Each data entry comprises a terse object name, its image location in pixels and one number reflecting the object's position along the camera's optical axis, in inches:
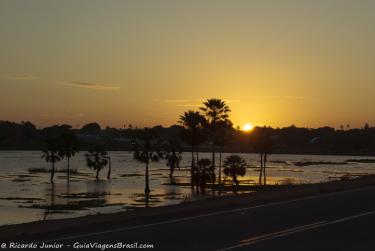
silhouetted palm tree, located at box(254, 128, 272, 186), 3577.8
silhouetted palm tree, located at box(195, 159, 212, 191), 2751.0
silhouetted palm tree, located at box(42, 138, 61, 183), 3818.9
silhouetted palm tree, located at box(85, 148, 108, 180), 3797.7
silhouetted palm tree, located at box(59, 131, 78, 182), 3869.8
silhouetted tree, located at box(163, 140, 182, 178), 3698.3
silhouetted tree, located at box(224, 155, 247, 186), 3115.2
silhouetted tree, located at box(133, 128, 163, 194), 2856.3
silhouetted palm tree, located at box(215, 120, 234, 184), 2924.0
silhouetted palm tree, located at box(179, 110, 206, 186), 2915.8
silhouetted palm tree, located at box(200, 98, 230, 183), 2851.9
